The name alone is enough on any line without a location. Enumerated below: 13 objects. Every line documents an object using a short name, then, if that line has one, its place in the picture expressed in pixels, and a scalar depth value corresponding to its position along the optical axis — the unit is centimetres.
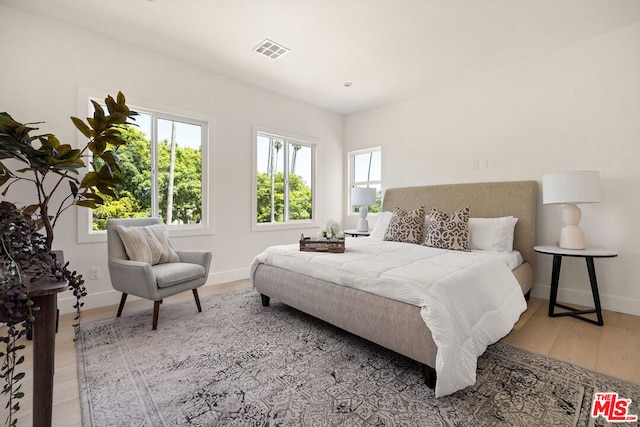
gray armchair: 233
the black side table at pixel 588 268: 249
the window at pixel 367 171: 493
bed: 159
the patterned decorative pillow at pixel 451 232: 297
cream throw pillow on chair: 257
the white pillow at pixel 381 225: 382
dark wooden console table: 108
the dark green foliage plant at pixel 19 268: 88
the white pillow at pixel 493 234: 304
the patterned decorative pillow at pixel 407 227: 335
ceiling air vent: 303
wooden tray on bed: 273
